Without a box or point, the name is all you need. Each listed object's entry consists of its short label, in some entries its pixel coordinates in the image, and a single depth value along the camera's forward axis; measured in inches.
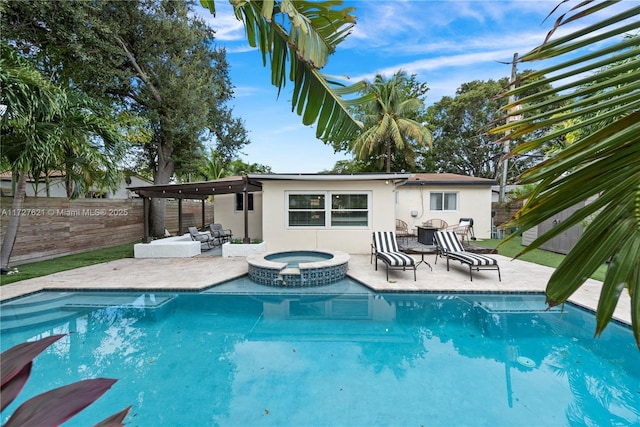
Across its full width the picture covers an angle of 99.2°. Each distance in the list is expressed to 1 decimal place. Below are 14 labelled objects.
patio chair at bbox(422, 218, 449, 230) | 614.5
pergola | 441.1
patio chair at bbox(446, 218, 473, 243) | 556.8
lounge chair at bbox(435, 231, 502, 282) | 305.3
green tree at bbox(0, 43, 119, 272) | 239.8
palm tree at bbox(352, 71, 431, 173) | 816.3
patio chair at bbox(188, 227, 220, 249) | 483.5
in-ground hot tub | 308.2
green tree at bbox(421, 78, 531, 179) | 1051.3
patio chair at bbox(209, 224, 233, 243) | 533.3
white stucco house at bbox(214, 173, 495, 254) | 468.1
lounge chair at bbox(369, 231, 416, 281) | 311.0
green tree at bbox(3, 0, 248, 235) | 420.8
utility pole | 558.3
